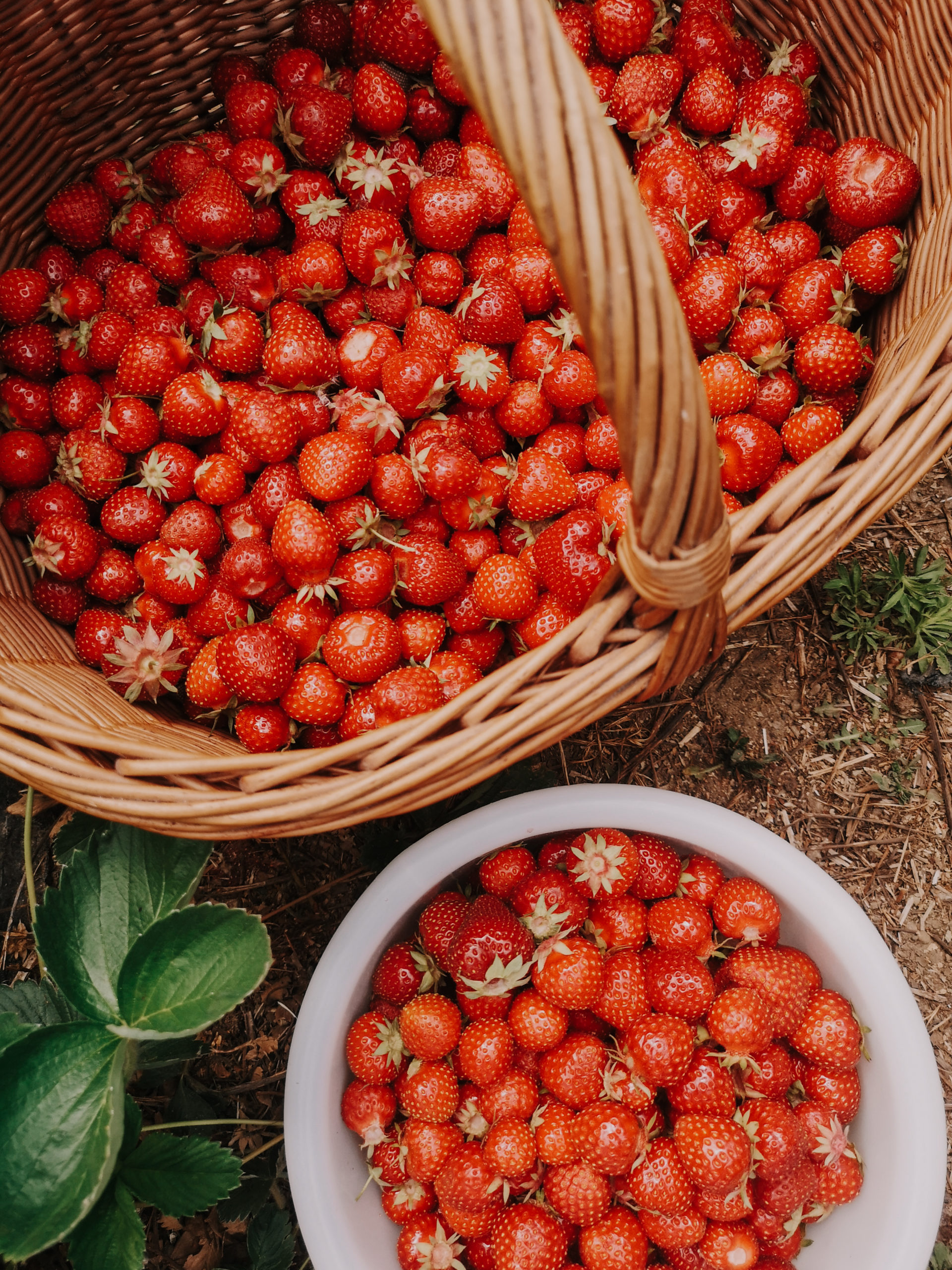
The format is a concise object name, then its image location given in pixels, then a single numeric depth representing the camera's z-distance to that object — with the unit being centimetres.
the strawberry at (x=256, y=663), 44
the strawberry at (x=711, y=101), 49
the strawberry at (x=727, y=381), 47
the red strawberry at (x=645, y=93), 48
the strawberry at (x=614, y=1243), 45
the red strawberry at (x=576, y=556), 45
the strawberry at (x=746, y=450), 47
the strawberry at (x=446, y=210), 48
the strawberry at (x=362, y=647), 45
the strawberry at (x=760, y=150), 48
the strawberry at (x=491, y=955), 46
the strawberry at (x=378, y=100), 49
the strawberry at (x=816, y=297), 48
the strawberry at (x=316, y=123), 49
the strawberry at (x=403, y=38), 49
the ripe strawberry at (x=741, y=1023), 45
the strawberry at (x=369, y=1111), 47
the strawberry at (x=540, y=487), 47
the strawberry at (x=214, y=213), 48
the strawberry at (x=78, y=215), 50
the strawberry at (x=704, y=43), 49
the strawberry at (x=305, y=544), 45
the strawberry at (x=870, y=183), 47
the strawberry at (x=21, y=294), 49
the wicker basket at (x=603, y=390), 31
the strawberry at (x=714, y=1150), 43
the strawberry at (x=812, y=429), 47
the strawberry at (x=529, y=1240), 44
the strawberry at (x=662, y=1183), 45
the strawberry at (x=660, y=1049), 45
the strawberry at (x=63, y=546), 48
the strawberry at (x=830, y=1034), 46
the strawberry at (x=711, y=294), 47
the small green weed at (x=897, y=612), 59
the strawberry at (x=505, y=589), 46
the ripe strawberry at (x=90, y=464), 48
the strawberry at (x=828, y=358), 47
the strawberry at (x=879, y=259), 47
